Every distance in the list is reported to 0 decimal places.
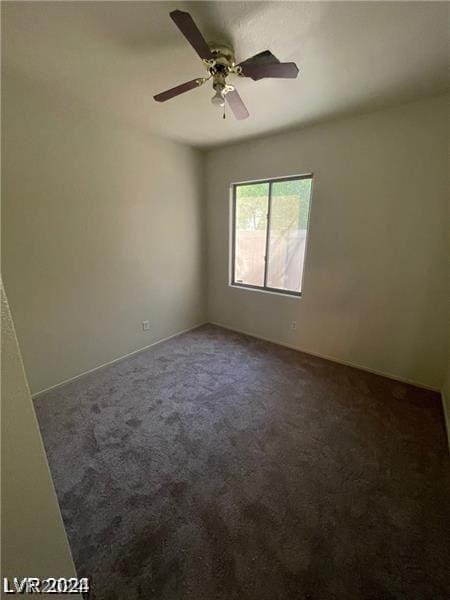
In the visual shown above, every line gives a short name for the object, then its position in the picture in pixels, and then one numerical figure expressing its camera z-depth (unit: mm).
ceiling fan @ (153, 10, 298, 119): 1261
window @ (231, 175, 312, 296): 3002
